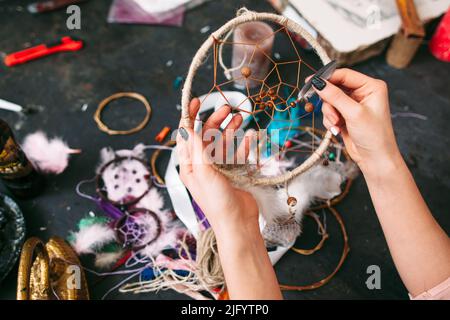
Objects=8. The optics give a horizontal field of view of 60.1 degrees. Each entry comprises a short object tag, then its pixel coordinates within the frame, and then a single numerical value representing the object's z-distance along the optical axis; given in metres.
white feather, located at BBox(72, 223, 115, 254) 1.07
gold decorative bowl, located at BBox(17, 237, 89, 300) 0.78
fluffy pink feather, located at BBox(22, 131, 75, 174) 1.18
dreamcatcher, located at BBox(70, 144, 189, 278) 1.07
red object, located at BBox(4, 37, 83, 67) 1.35
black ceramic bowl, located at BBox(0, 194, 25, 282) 0.98
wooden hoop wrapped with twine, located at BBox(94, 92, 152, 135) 1.24
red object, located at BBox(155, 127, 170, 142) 1.23
